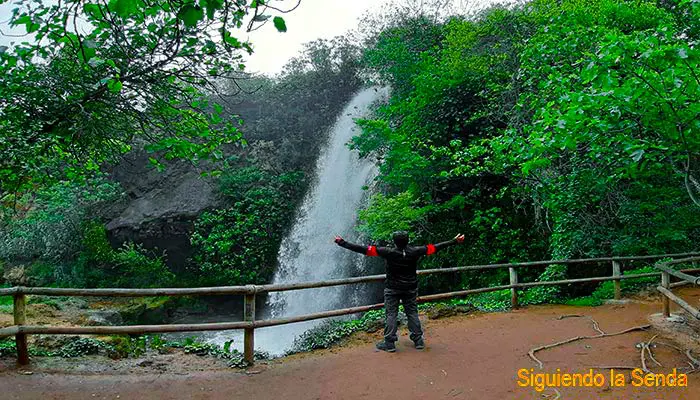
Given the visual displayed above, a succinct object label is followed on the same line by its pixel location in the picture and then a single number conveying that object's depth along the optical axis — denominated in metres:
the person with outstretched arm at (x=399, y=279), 5.22
